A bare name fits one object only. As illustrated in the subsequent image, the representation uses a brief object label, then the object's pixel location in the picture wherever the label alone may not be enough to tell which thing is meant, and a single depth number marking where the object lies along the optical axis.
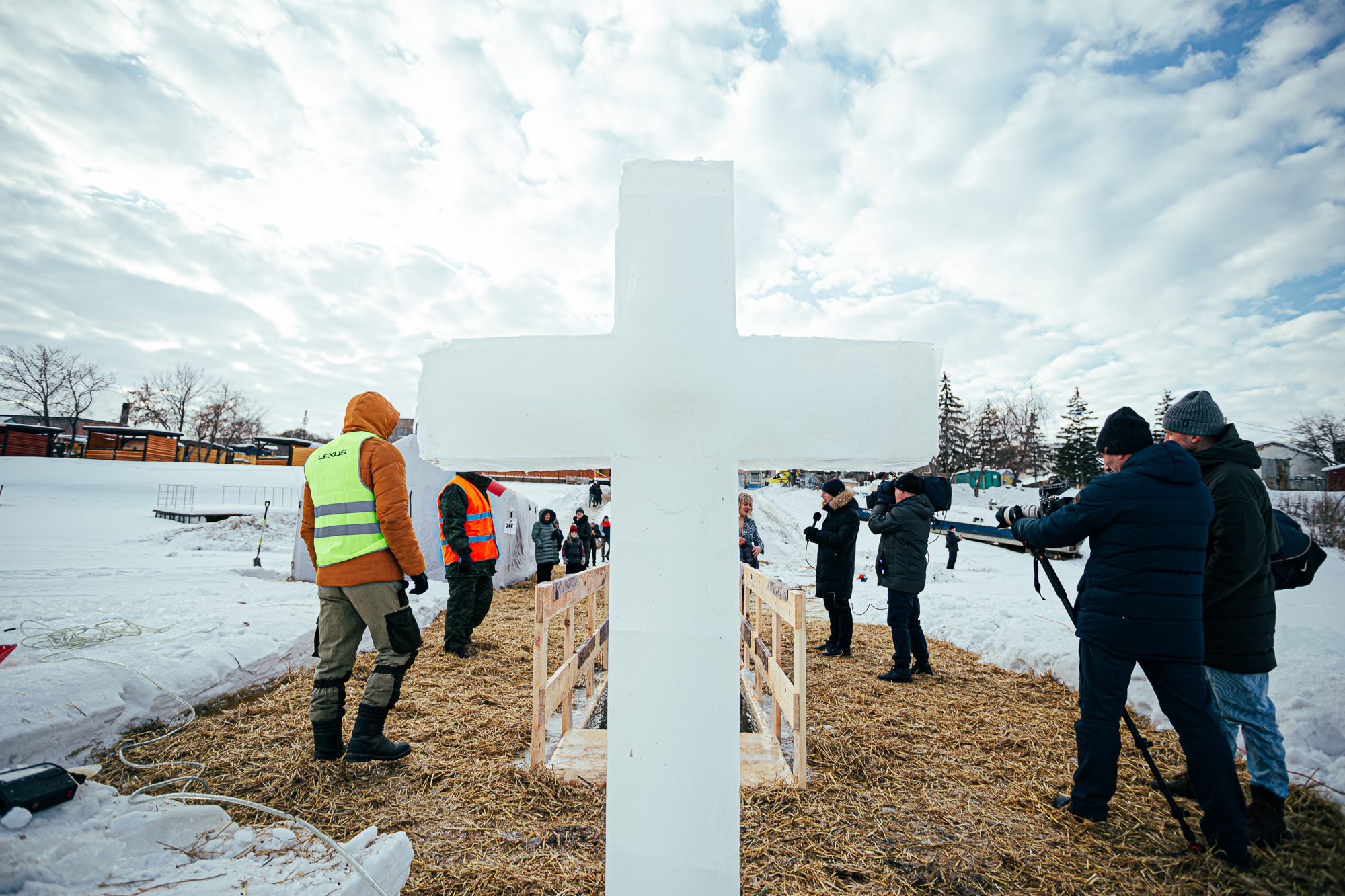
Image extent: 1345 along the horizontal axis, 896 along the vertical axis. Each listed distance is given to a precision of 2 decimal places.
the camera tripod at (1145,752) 2.44
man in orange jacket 3.09
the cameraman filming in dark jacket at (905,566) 5.13
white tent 9.13
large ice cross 1.15
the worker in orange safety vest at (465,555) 5.62
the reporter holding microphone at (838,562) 6.06
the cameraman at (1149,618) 2.45
